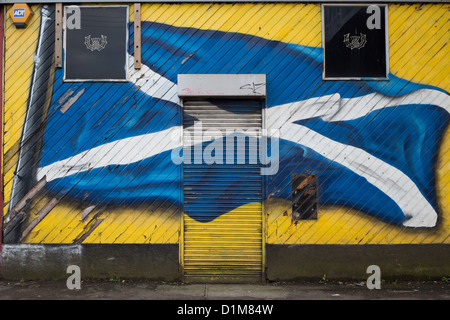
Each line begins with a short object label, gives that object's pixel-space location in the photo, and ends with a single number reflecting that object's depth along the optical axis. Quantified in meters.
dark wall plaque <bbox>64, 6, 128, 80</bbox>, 7.50
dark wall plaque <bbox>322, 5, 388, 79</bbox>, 7.50
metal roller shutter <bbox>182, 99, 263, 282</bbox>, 7.35
